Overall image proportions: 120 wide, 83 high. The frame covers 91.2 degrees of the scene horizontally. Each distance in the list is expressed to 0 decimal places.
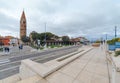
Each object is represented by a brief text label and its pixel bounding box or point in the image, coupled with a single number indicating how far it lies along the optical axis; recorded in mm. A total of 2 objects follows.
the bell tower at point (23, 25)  49794
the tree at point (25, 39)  44424
